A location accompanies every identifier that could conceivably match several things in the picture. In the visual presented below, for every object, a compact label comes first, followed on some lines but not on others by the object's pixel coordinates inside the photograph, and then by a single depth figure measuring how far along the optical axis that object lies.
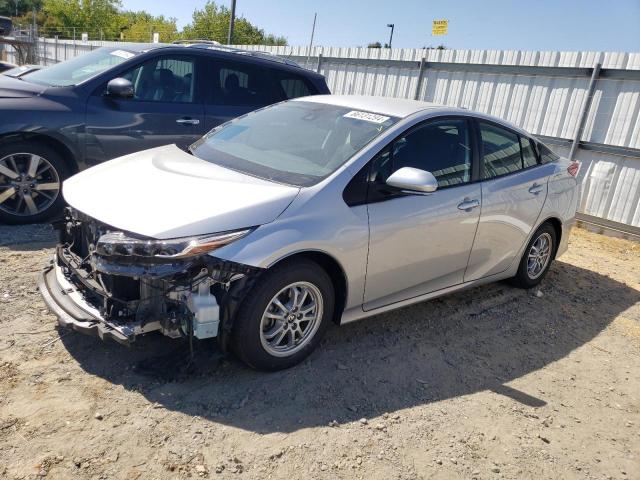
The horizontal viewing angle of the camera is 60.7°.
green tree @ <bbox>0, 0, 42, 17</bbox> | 64.19
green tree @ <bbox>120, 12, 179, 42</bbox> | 38.28
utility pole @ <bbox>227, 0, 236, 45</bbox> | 19.27
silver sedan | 2.97
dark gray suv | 5.34
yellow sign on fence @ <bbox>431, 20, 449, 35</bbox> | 11.66
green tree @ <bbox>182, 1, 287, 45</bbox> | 39.75
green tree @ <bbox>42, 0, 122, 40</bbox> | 46.62
